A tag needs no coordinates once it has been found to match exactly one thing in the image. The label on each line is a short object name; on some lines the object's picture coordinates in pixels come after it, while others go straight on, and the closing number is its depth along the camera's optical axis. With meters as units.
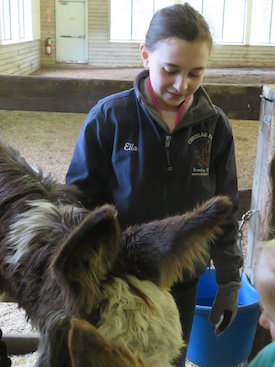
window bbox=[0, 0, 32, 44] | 10.39
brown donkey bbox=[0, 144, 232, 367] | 0.79
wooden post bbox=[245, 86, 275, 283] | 2.04
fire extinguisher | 13.58
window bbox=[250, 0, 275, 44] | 14.60
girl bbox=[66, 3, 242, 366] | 1.45
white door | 13.84
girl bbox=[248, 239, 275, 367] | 1.04
